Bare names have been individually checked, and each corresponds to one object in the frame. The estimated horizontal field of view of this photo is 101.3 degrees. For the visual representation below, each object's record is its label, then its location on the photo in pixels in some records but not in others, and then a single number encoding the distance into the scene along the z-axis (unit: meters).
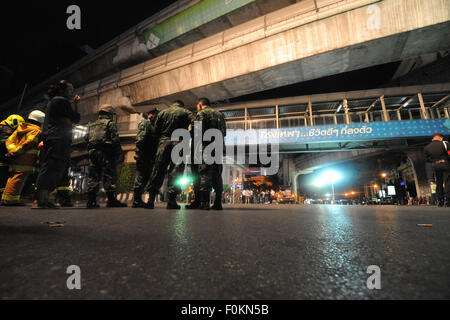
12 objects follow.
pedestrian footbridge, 10.22
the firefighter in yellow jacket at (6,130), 3.94
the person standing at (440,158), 4.70
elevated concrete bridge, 7.17
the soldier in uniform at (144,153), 3.87
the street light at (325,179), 38.38
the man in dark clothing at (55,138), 2.93
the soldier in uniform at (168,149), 3.39
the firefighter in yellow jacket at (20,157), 3.44
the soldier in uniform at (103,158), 3.64
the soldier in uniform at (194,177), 3.59
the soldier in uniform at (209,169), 3.36
